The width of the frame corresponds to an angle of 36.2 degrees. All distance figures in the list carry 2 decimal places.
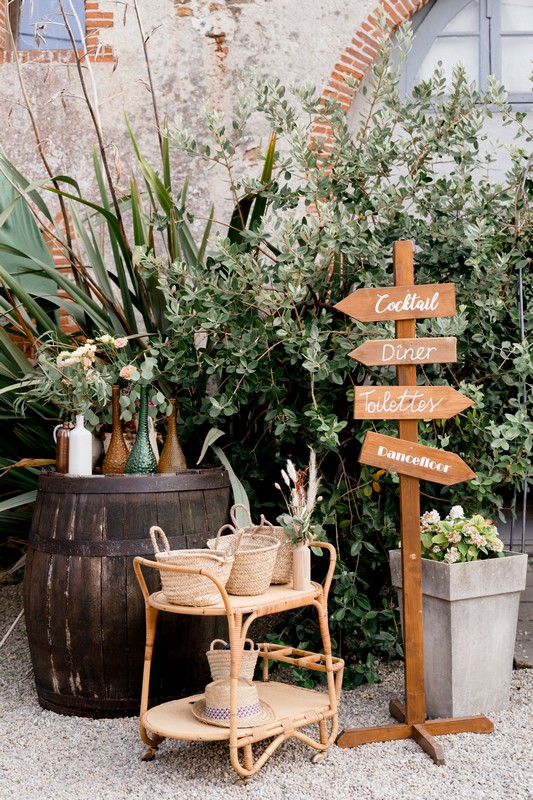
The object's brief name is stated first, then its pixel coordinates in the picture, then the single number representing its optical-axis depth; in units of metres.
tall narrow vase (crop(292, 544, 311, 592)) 2.55
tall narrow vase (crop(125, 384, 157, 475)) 2.98
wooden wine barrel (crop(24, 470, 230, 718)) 2.78
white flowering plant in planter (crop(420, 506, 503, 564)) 2.91
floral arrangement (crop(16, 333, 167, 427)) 2.98
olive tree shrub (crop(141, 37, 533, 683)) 3.18
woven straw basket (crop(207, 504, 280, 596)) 2.40
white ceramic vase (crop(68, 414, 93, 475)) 3.00
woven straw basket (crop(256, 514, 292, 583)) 2.59
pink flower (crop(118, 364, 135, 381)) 2.96
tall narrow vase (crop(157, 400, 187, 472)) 3.08
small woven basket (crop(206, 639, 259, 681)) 2.48
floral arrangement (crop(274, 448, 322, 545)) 2.55
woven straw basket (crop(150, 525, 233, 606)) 2.32
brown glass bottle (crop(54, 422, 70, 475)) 3.06
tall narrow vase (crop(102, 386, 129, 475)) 3.06
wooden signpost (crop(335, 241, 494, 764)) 2.62
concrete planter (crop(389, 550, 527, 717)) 2.82
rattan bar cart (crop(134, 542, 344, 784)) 2.28
